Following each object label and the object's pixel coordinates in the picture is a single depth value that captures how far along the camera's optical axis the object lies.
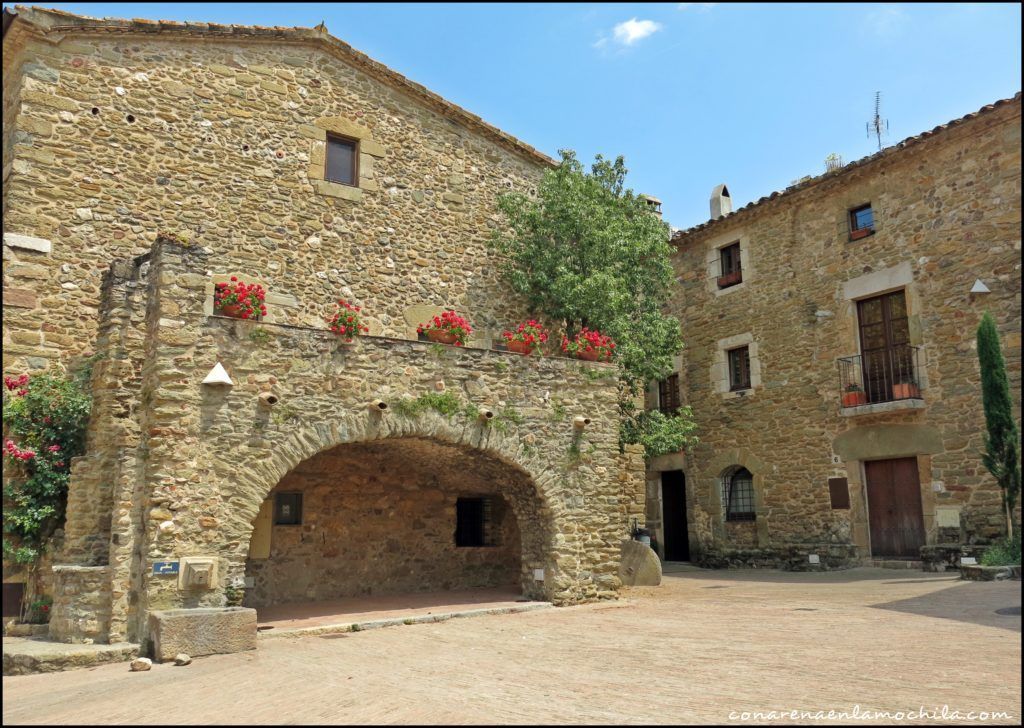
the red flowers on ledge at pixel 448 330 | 9.14
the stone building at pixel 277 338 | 7.44
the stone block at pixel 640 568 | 12.05
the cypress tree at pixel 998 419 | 10.98
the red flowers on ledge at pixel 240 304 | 7.89
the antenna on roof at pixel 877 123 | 17.50
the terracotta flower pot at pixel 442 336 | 9.16
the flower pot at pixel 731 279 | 16.06
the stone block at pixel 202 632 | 6.54
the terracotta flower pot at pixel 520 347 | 9.85
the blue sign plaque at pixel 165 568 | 7.00
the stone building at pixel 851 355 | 11.98
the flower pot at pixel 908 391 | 12.54
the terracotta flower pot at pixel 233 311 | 7.89
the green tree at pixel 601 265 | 12.09
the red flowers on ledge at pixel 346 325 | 8.29
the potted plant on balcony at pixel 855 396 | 13.32
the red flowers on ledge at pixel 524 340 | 9.85
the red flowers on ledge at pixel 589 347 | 10.31
